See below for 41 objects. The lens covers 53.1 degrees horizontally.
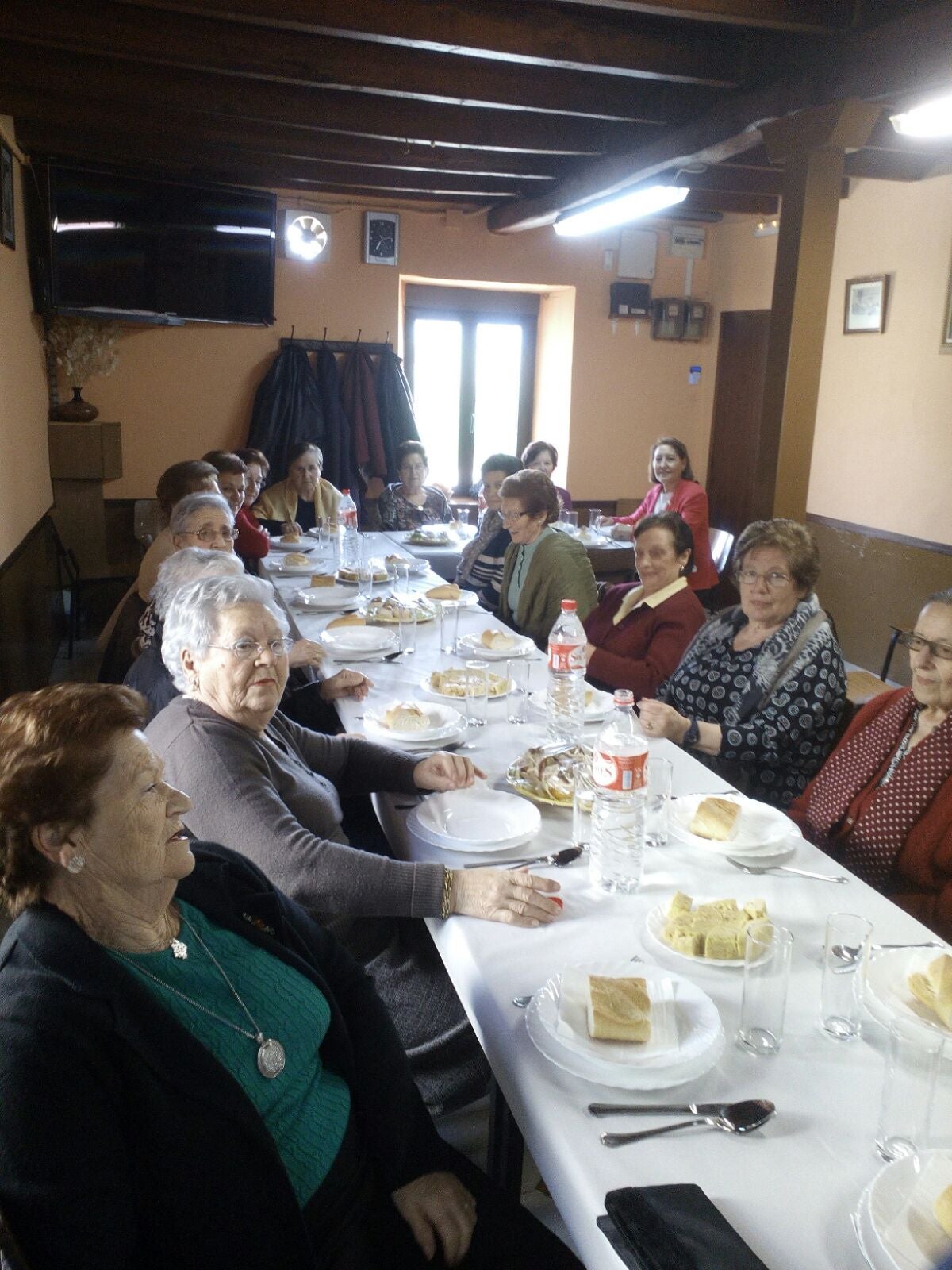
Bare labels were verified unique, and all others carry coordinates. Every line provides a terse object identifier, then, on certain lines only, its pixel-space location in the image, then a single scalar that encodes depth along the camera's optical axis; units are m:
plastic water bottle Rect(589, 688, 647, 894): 1.63
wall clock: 6.97
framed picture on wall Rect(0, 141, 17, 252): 4.55
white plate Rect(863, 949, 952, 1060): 1.22
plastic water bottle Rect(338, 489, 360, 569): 4.85
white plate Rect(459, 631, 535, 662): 3.00
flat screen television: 5.64
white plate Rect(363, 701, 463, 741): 2.27
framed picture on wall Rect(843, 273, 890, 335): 5.71
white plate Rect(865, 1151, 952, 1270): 0.88
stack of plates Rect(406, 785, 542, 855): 1.73
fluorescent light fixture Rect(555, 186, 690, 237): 5.02
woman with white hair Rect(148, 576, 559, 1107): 1.60
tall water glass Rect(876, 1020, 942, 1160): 1.05
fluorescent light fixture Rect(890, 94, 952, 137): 3.47
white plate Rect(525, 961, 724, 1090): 1.13
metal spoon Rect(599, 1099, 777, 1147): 1.07
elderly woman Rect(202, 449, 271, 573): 4.90
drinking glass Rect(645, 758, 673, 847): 1.81
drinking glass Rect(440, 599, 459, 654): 3.18
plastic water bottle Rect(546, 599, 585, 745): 2.35
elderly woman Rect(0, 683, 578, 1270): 1.00
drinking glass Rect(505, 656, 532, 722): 2.49
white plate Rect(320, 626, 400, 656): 3.04
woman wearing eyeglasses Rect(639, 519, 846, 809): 2.40
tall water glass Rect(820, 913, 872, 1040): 1.26
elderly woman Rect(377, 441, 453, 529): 6.27
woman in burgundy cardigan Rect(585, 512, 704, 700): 3.06
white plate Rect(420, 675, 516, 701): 2.59
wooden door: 7.40
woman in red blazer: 5.88
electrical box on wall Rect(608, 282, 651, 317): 7.50
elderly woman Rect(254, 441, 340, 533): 6.12
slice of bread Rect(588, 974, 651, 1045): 1.19
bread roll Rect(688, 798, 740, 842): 1.76
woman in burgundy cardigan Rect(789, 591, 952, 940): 1.84
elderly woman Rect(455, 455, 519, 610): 4.66
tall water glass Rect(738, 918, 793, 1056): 1.23
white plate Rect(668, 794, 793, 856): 1.74
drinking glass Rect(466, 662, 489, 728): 2.44
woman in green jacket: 3.68
